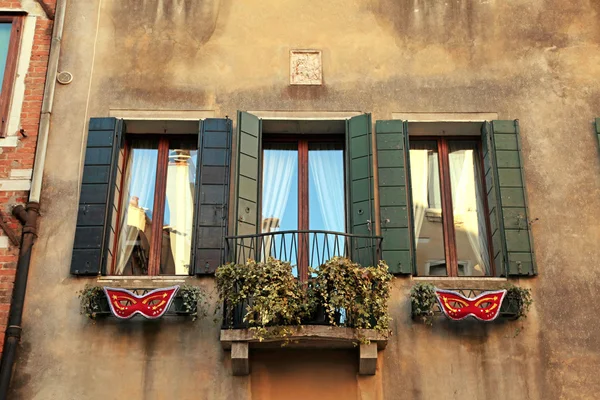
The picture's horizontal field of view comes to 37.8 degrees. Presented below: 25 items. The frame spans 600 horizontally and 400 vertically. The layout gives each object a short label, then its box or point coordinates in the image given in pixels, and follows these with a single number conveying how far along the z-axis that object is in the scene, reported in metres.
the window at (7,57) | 10.69
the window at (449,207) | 10.33
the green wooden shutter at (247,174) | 10.10
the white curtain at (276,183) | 10.65
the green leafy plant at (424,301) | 9.46
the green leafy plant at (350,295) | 8.98
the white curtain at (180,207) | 10.31
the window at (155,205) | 10.32
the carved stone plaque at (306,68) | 10.98
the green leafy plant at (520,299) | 9.47
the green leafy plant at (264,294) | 8.87
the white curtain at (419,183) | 10.52
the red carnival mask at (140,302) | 9.27
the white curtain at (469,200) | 10.41
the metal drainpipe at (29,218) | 9.28
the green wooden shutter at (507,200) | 9.88
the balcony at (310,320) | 8.95
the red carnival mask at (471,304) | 9.30
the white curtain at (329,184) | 10.67
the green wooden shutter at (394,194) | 9.91
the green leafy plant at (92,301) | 9.45
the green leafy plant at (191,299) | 9.45
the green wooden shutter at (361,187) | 9.92
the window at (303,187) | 10.62
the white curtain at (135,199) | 10.39
